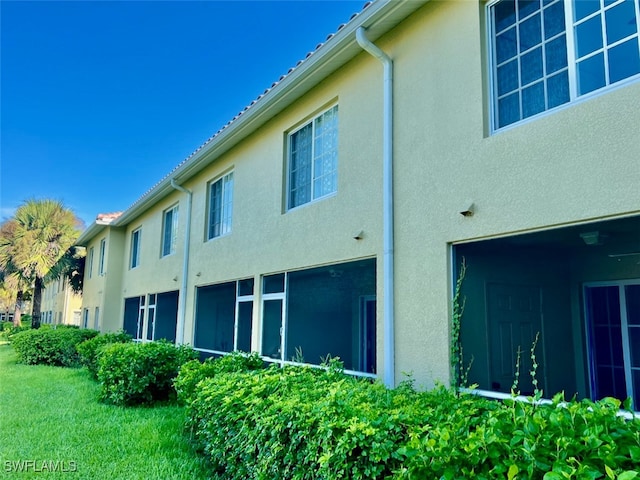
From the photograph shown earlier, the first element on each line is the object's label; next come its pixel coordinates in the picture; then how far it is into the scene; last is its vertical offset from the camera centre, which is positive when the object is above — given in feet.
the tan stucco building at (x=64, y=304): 104.99 +1.86
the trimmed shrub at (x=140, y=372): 32.68 -4.17
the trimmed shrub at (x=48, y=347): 59.96 -4.48
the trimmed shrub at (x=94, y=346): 47.67 -3.50
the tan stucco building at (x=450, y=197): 14.69 +4.81
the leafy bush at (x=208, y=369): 24.14 -2.95
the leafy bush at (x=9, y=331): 106.75 -4.74
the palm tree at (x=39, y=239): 85.92 +13.70
